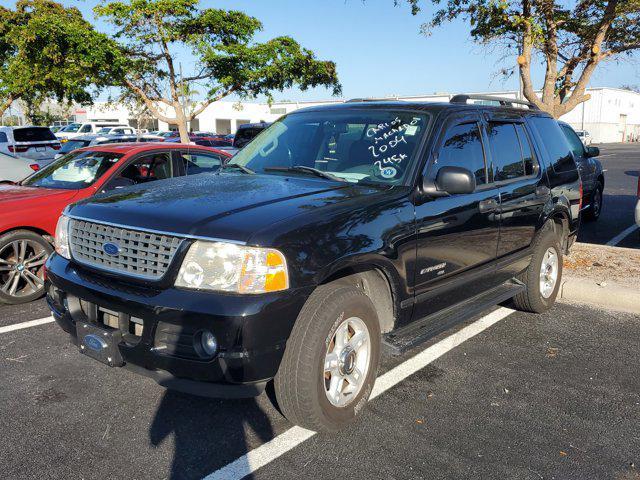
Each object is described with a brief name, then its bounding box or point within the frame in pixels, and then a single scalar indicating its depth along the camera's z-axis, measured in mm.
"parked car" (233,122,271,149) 21266
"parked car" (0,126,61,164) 20156
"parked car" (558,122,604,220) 9625
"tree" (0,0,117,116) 17953
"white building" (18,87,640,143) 70688
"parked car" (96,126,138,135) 40219
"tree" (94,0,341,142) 19078
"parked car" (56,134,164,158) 19681
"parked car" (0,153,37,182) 8719
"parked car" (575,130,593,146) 54244
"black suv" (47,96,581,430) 2893
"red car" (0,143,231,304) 5672
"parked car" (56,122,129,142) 41219
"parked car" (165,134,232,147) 29000
